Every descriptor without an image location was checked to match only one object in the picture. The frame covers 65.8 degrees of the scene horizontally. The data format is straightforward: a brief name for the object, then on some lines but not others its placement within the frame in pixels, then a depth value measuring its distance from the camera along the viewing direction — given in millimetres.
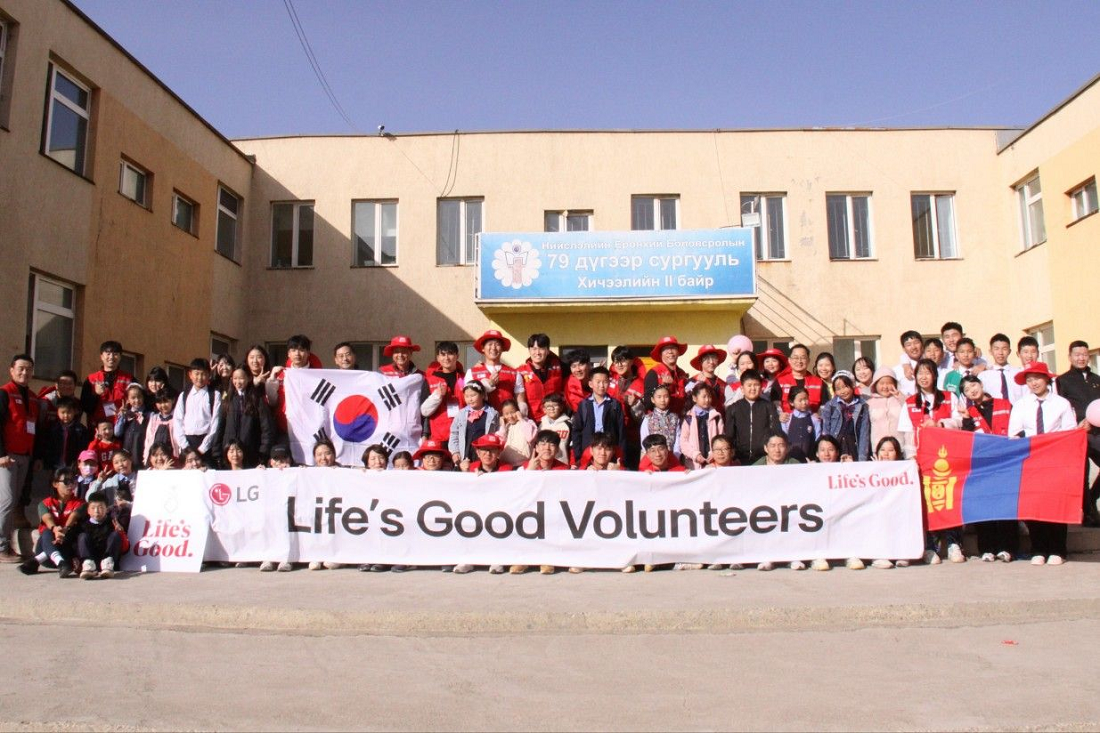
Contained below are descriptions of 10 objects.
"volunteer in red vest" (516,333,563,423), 9641
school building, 17297
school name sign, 16547
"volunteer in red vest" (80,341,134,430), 9781
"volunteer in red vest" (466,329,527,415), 9539
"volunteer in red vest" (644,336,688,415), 9531
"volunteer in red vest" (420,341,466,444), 9523
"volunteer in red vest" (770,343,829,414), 9664
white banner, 8242
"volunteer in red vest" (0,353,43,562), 8672
